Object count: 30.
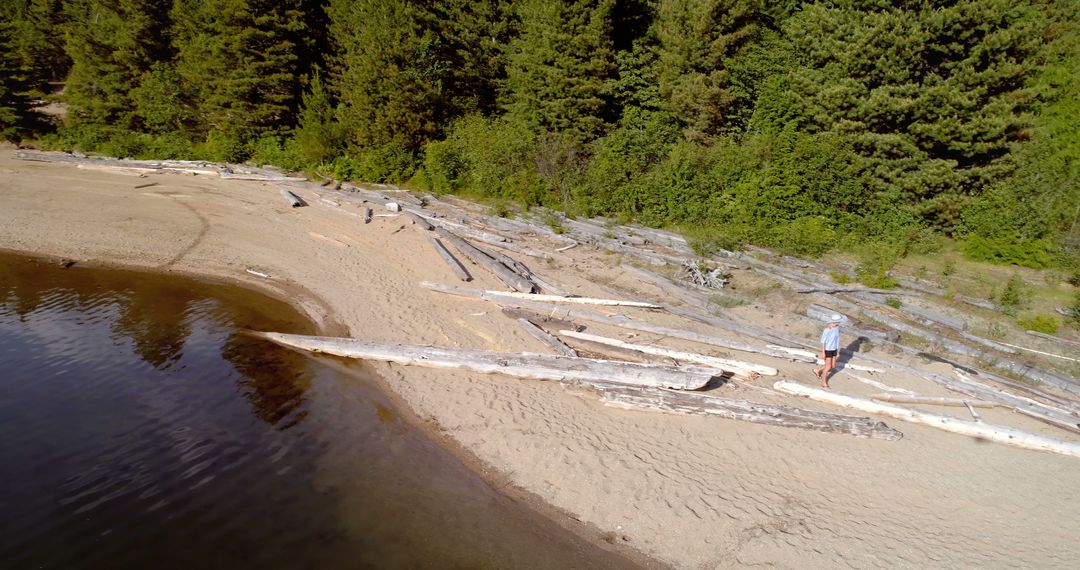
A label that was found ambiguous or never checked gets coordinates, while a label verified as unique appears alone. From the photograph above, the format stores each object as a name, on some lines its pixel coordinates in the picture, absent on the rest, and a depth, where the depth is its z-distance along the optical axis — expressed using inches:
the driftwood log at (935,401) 365.4
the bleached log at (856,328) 443.2
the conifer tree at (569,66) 806.5
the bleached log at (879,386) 374.6
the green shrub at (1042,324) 455.8
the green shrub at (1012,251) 595.5
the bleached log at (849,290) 519.8
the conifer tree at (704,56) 733.9
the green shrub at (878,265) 532.4
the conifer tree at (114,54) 1144.2
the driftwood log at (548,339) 426.4
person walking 372.5
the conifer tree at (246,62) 995.9
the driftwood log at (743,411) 335.0
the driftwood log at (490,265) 534.6
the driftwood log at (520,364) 376.2
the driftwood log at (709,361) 392.8
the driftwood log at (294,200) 834.0
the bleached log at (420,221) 728.3
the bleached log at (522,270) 540.1
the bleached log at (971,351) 388.2
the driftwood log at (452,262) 580.1
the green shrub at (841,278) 545.6
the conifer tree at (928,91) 600.4
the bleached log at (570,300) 501.7
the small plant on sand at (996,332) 447.5
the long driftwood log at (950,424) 323.9
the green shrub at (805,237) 625.0
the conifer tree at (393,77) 904.9
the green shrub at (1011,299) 489.1
